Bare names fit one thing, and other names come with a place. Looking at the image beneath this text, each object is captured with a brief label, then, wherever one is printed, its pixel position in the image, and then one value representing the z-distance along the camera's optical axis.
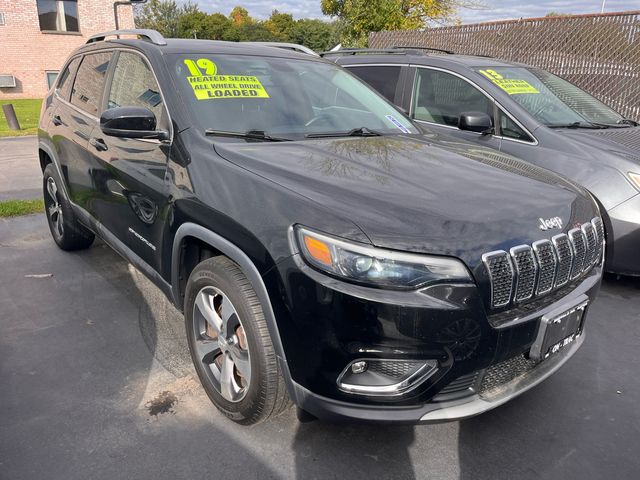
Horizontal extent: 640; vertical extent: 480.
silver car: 4.12
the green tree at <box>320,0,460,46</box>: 17.92
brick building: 23.03
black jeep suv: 1.97
